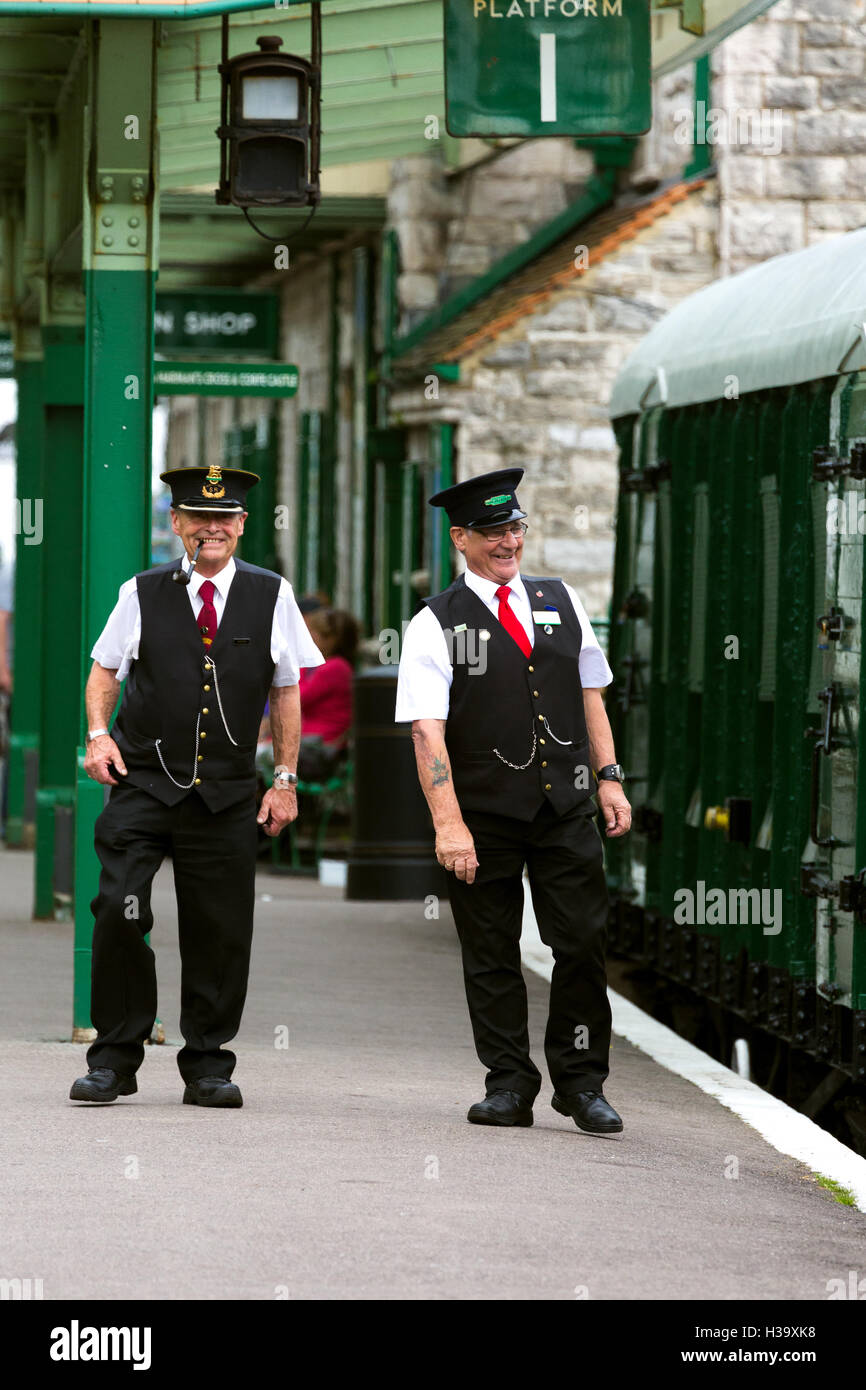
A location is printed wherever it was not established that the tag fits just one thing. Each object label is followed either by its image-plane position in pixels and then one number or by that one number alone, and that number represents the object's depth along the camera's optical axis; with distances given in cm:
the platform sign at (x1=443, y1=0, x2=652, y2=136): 1836
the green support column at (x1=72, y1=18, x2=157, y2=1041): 1764
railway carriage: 1677
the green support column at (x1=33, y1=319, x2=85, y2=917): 2725
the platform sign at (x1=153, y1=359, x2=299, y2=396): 2648
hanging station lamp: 1752
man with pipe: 1485
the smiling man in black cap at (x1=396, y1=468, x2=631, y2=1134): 1442
